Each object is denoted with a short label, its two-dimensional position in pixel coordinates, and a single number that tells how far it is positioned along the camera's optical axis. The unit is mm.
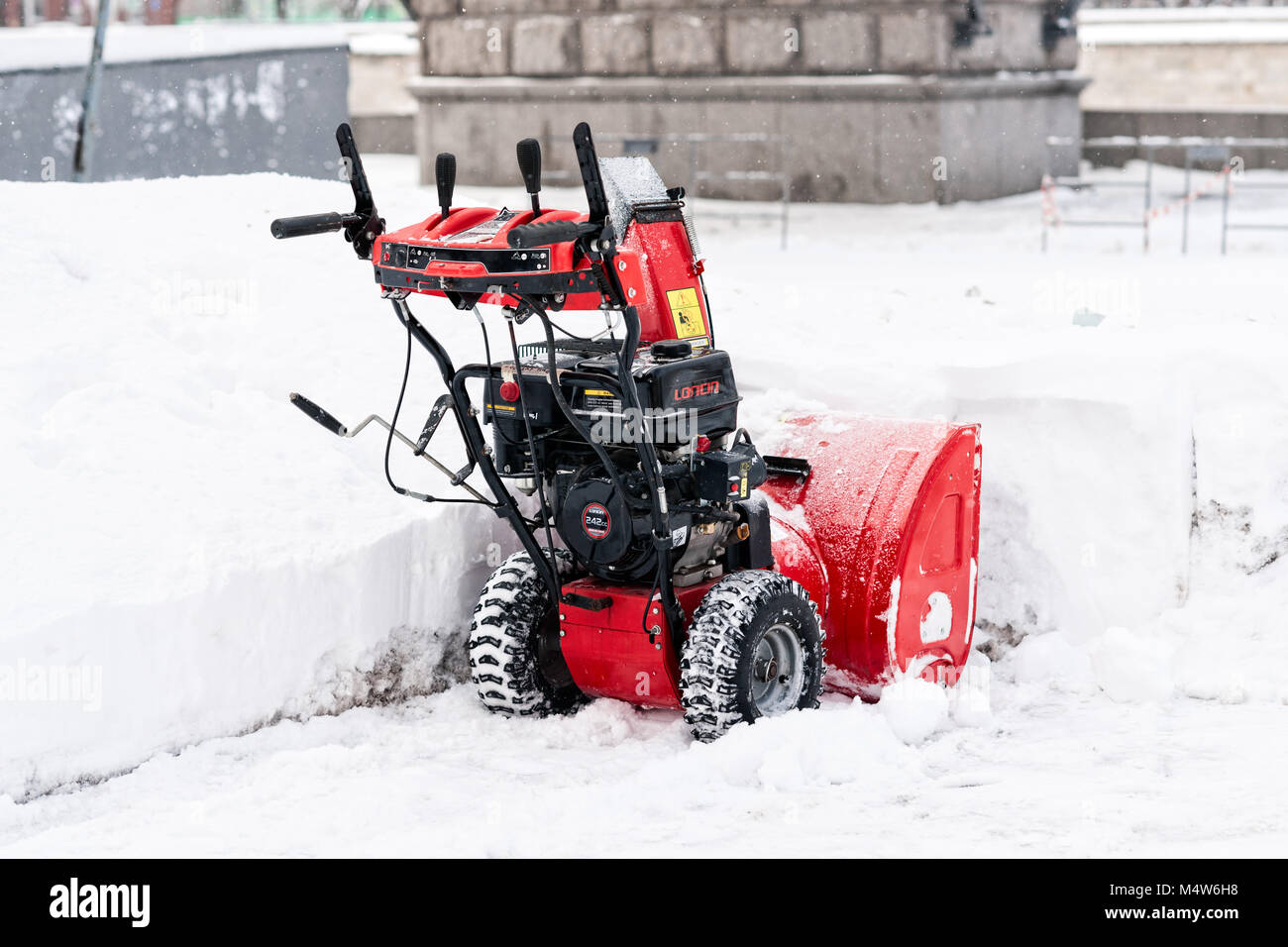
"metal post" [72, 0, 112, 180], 12318
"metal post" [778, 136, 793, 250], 16406
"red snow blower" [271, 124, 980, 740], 4809
